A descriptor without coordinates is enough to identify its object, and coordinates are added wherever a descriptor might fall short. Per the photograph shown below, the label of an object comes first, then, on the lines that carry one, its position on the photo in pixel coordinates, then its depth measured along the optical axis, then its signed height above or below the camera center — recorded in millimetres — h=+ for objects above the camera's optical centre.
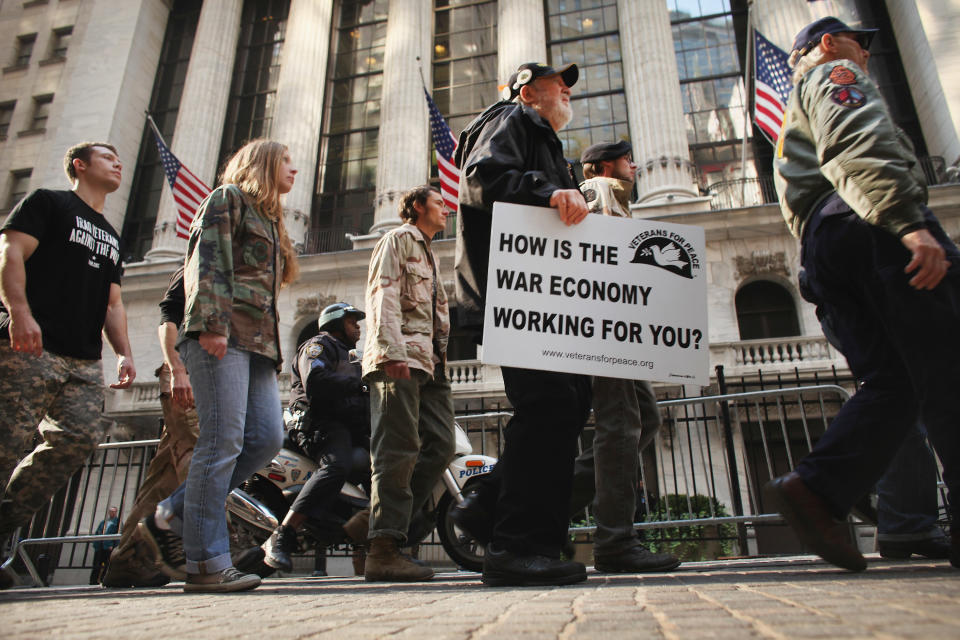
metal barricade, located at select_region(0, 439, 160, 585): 5234 +47
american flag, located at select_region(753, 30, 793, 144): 11062 +7681
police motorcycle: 4137 +166
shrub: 6080 -121
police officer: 3889 +685
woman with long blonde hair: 2686 +786
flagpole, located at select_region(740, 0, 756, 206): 13666 +9690
